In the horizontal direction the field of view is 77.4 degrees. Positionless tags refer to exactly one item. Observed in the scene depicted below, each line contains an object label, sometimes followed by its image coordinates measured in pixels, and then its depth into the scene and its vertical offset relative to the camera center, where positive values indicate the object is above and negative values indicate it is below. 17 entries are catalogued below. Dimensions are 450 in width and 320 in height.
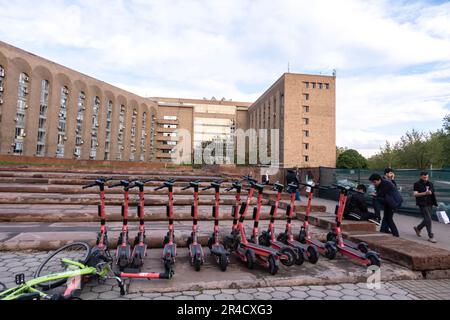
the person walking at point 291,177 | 12.82 -0.57
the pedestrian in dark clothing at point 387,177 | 8.02 -0.40
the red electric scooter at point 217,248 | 4.24 -1.36
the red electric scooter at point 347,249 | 4.45 -1.44
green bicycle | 2.85 -1.35
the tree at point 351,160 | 52.53 +0.93
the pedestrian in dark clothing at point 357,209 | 6.74 -1.08
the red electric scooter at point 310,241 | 4.96 -1.44
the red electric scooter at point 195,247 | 4.20 -1.35
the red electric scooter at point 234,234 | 5.05 -1.28
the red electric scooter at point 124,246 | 4.06 -1.28
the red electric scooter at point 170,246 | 3.96 -1.30
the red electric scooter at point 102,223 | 4.39 -0.98
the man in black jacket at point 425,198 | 6.94 -0.81
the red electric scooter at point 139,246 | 4.11 -1.30
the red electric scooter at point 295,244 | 4.71 -1.41
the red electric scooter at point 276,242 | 4.52 -1.38
